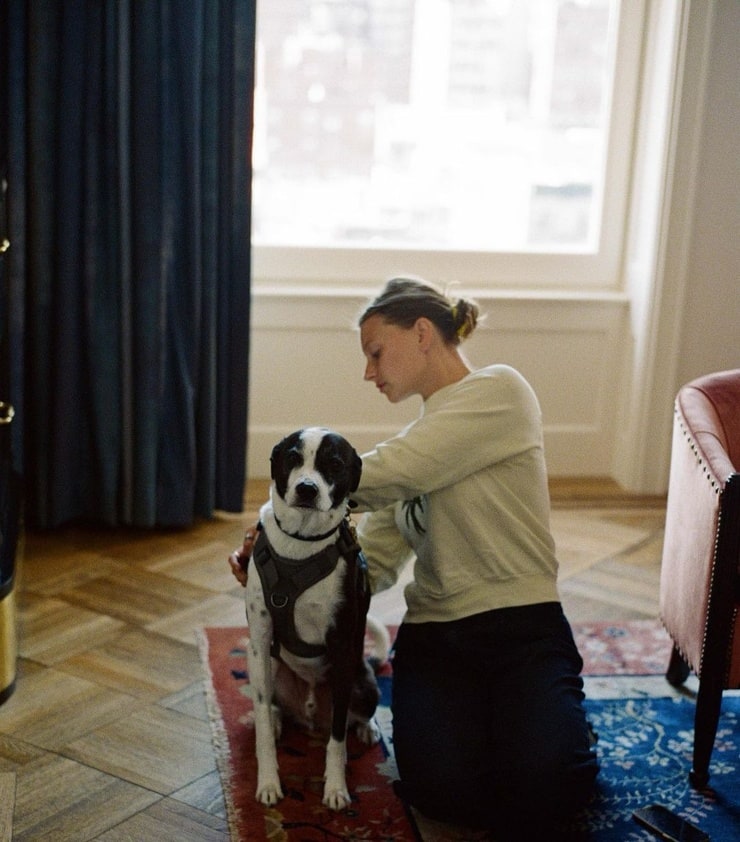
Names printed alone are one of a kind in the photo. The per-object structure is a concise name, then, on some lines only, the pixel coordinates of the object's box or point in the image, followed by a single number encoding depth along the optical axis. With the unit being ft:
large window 12.00
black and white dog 5.88
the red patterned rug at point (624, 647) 8.34
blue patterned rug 6.30
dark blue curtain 9.86
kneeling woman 6.10
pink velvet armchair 6.57
